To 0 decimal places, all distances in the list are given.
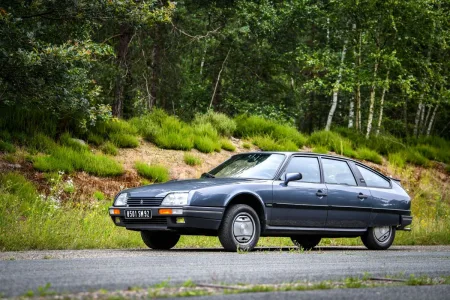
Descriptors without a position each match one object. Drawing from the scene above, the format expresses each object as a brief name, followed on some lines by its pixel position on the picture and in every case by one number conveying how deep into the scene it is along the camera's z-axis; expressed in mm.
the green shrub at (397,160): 25566
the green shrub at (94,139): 20891
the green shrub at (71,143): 19969
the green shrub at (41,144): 19431
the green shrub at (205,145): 22347
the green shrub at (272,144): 23719
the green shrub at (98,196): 18016
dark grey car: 10680
